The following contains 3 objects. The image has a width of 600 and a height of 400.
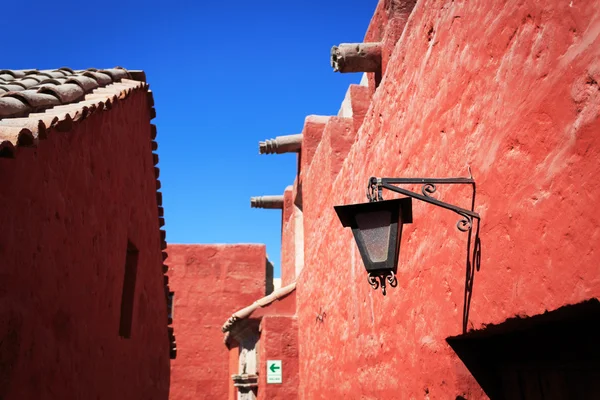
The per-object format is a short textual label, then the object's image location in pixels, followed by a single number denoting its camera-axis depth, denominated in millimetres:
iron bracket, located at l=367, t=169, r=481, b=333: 2871
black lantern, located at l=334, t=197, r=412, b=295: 2873
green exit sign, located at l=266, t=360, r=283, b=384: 9141
